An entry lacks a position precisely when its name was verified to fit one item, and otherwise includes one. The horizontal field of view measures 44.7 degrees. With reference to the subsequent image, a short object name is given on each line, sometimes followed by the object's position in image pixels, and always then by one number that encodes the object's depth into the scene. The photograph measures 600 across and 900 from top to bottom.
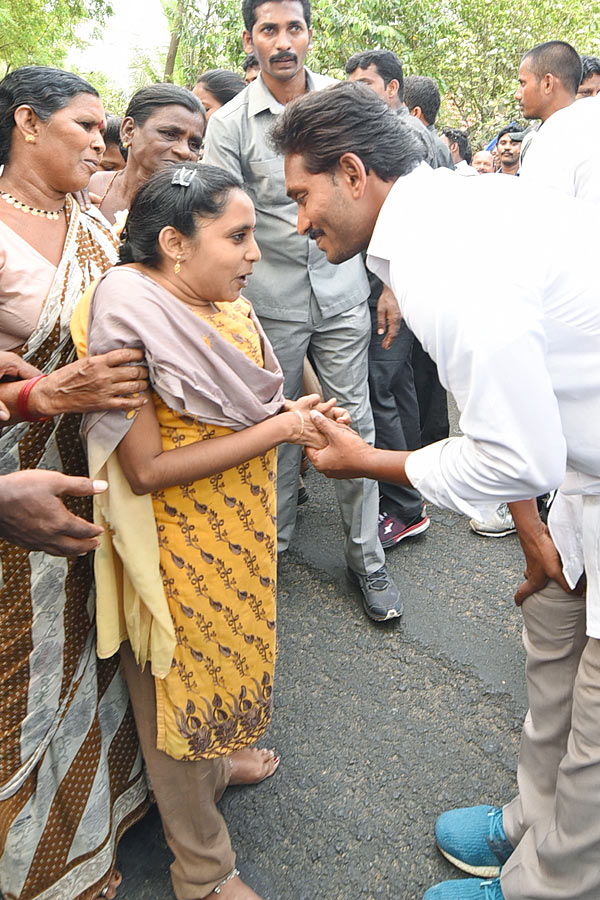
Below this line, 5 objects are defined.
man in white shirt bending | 1.29
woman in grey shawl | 1.57
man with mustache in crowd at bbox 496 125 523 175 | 7.37
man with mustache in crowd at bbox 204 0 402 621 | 2.97
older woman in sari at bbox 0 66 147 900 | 1.67
